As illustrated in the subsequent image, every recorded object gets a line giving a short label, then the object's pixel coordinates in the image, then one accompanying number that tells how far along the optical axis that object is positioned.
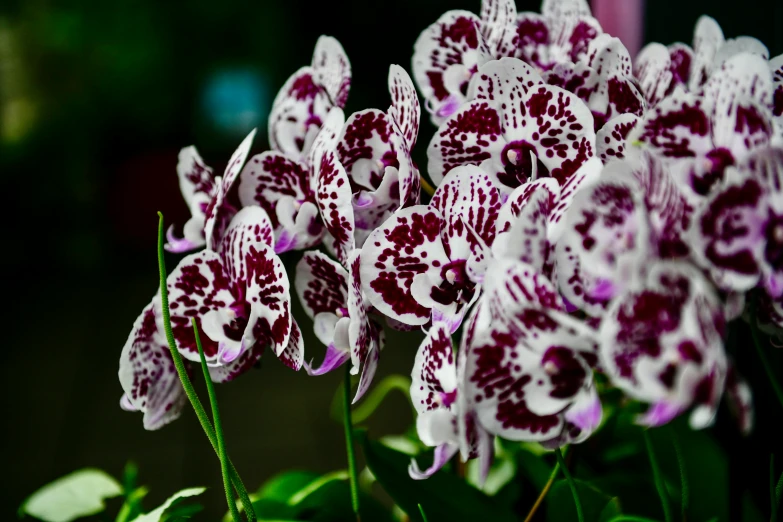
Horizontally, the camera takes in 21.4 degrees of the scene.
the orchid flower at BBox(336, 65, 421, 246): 0.91
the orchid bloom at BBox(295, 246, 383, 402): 0.89
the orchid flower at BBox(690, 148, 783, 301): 0.79
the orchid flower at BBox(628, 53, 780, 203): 0.82
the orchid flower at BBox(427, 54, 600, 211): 0.89
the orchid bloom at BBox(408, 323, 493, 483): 0.83
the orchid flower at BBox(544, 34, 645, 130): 0.93
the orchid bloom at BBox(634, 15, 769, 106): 0.94
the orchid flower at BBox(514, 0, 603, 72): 1.02
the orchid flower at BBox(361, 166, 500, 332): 0.88
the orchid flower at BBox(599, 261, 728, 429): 0.77
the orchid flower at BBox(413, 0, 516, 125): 0.98
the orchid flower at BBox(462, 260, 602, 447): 0.81
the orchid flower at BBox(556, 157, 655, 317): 0.79
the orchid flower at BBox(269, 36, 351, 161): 1.00
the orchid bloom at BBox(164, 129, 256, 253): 0.95
